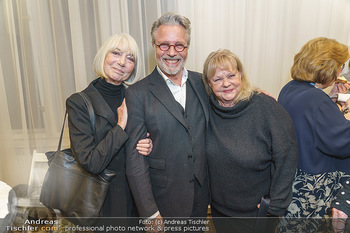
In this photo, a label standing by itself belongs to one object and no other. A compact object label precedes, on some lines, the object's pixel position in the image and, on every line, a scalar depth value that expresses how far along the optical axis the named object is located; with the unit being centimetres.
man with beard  134
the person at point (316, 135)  132
